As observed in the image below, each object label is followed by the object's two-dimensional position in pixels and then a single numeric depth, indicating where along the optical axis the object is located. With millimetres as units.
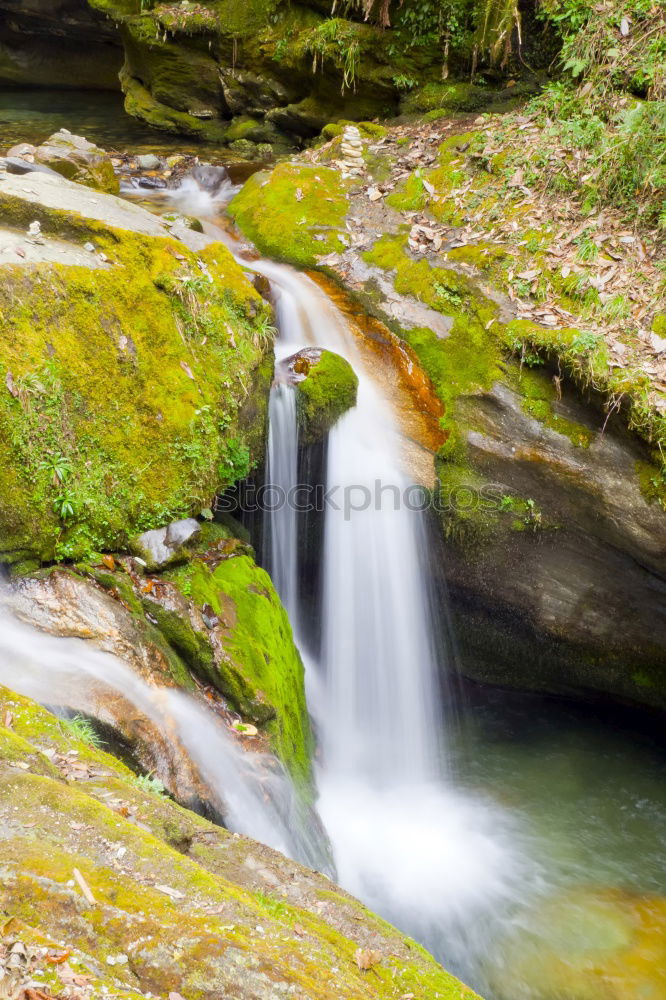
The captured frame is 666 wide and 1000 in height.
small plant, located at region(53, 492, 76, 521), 4340
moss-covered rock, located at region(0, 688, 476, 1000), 1887
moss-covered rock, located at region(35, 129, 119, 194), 8039
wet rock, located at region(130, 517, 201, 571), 4734
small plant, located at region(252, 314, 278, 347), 5957
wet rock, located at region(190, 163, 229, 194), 10141
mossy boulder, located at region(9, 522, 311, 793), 4066
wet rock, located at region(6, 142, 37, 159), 8617
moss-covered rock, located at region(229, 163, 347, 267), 7957
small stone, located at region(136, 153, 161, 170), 11117
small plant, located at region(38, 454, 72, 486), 4341
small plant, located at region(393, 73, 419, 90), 10492
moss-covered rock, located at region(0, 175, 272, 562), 4332
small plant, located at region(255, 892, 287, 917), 2488
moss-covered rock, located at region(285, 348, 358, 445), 6234
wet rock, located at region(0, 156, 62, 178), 6574
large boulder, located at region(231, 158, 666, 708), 5930
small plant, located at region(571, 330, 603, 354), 5766
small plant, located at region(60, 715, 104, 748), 3162
